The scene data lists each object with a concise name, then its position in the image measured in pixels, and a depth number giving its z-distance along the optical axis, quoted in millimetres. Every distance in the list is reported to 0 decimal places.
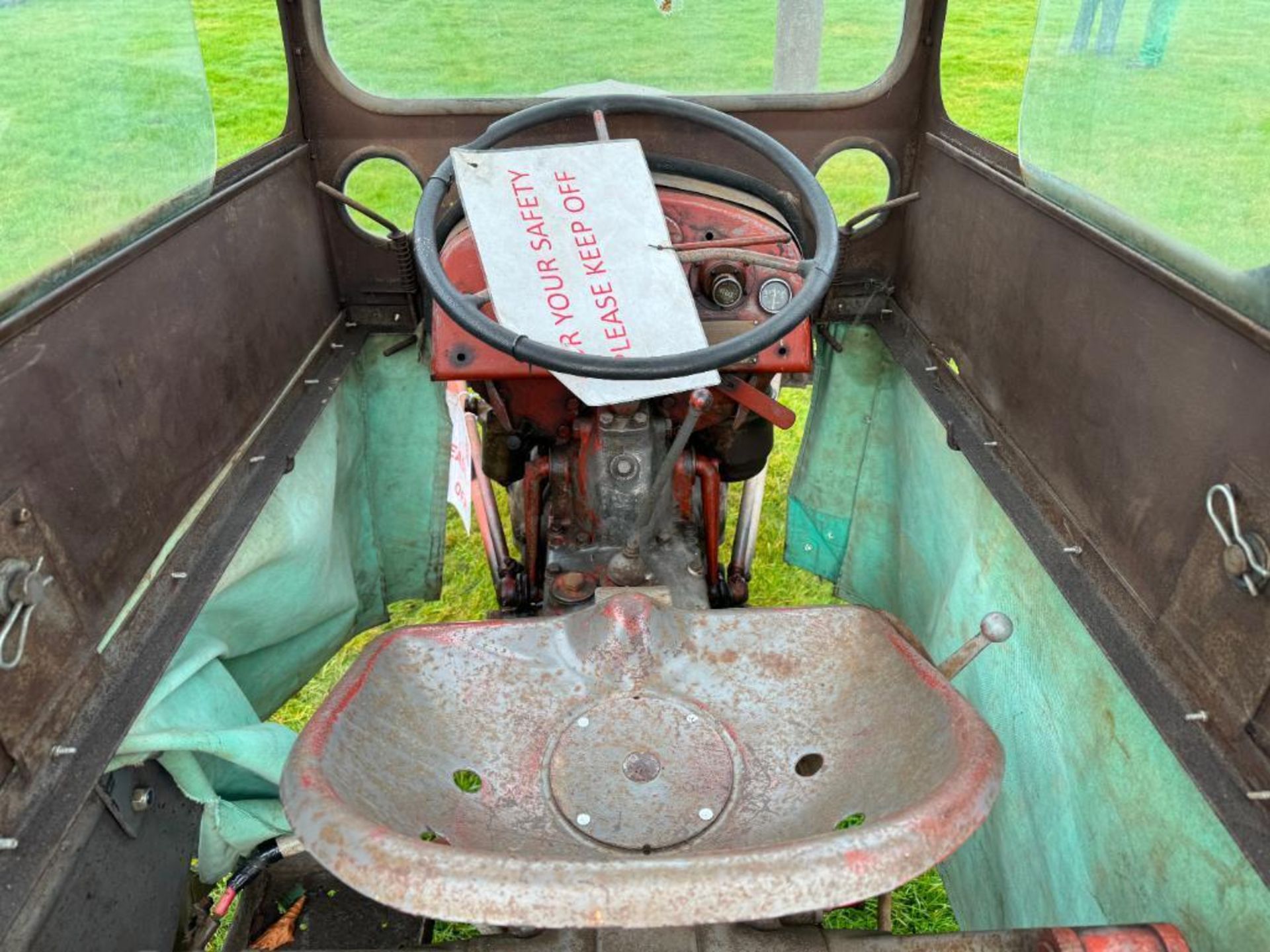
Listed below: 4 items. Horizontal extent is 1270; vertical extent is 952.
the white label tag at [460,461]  1977
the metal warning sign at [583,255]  1386
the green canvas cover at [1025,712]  1079
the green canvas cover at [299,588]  1374
